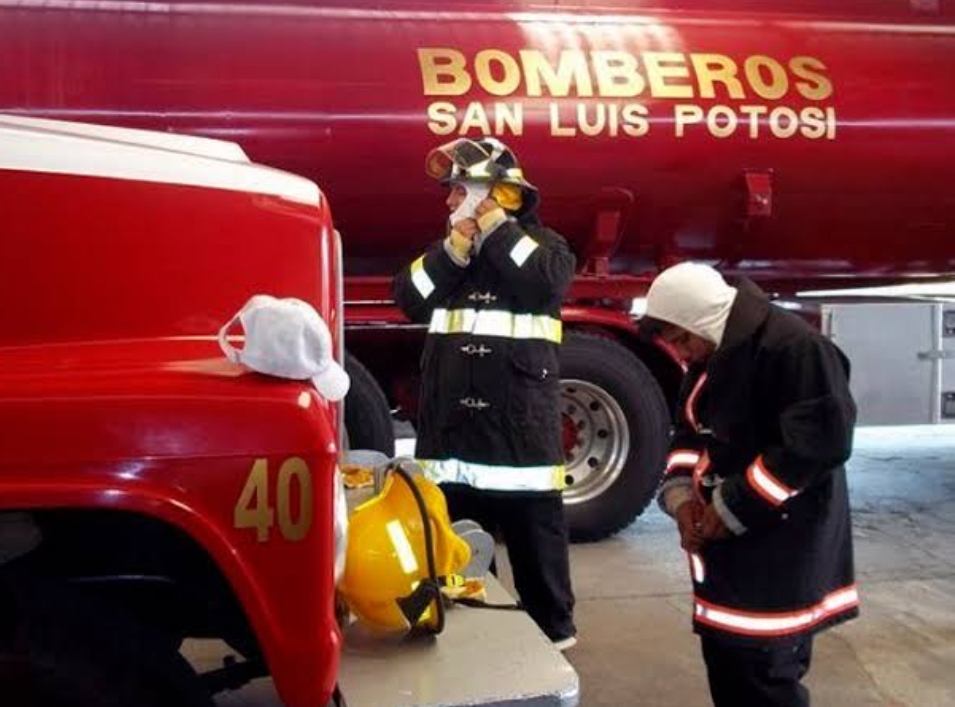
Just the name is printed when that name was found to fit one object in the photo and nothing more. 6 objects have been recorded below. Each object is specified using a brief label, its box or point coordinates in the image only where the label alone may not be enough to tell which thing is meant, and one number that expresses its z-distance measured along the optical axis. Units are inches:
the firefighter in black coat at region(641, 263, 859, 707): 108.3
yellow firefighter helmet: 93.5
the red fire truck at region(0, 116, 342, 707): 71.1
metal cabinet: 245.8
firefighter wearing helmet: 148.2
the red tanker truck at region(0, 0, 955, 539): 196.2
